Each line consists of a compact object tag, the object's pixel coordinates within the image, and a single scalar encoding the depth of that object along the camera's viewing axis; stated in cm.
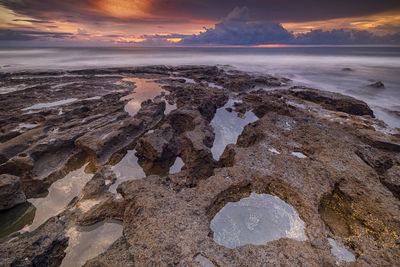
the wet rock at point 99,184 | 705
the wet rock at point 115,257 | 403
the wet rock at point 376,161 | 770
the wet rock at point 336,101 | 1570
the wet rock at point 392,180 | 643
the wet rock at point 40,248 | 436
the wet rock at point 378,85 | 2981
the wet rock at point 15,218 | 614
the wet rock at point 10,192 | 636
